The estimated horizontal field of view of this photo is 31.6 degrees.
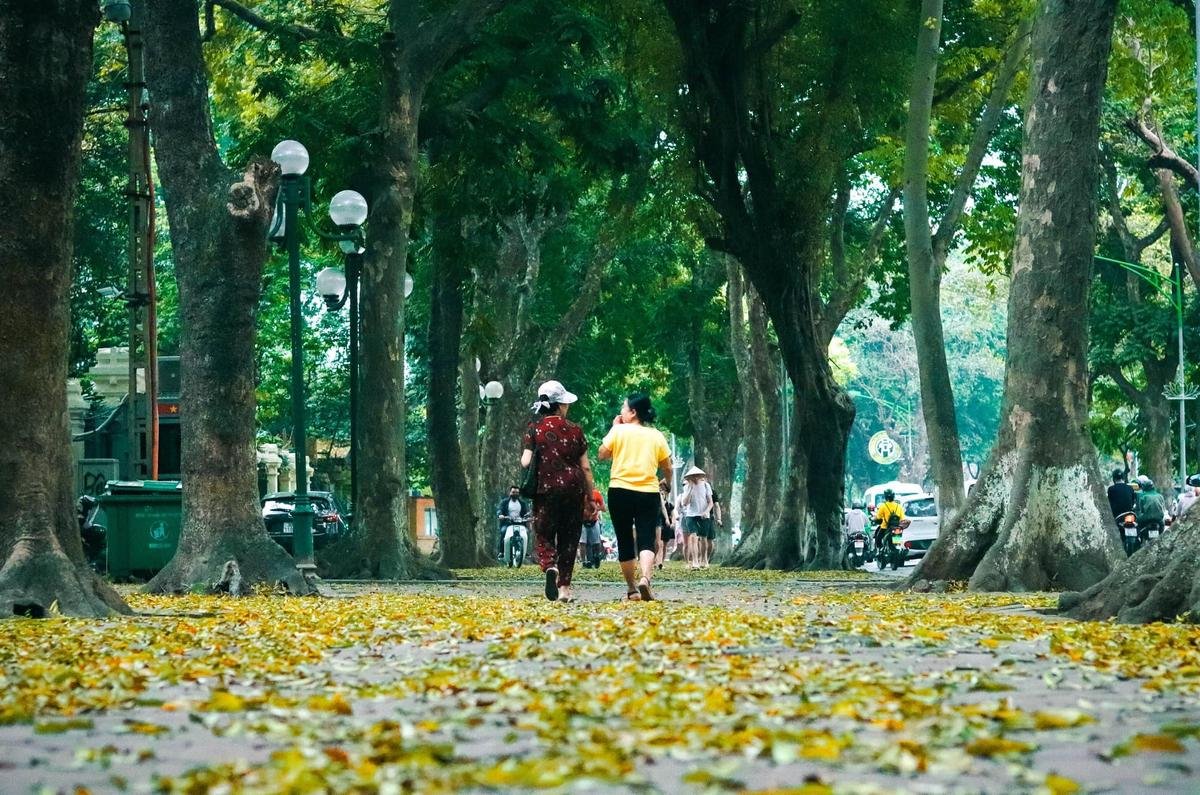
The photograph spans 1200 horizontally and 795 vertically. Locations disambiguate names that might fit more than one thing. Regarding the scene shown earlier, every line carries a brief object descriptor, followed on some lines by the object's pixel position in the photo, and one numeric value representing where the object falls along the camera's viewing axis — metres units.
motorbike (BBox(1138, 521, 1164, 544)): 34.66
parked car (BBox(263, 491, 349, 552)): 41.31
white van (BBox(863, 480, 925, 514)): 72.29
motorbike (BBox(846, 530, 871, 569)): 46.47
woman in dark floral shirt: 17.55
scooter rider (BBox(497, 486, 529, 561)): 38.50
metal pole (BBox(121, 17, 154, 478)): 30.31
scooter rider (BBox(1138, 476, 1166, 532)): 34.50
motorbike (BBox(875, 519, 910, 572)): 42.94
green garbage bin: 26.00
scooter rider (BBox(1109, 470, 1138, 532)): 34.16
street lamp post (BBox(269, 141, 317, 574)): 22.27
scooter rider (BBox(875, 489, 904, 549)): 43.72
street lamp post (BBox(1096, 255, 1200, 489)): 45.55
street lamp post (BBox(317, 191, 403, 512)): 23.89
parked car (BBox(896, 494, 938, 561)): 47.38
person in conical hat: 39.38
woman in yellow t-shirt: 17.42
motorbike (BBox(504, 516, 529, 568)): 38.41
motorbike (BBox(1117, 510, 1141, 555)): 33.91
